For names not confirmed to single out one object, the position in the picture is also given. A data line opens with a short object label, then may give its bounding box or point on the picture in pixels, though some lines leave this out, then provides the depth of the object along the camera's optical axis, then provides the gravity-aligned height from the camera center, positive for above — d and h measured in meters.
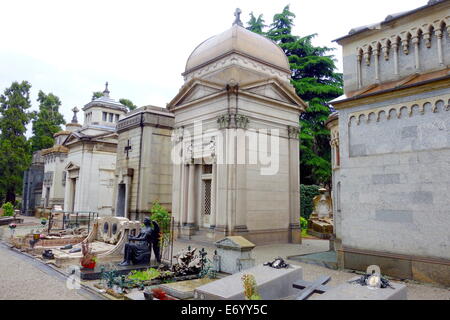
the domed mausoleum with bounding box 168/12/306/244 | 14.58 +2.49
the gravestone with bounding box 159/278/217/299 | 6.90 -2.08
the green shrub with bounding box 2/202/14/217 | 27.42 -1.53
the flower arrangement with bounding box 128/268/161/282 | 8.27 -2.08
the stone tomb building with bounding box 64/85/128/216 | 26.63 +1.96
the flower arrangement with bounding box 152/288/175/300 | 6.22 -1.91
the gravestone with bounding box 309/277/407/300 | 5.18 -1.54
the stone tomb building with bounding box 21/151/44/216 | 37.00 +0.58
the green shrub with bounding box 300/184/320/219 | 24.50 +0.00
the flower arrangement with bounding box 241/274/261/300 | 5.64 -1.61
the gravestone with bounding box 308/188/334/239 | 20.06 -1.30
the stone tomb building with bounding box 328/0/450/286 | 7.79 +1.38
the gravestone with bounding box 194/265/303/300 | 5.84 -1.71
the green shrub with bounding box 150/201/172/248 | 10.83 -0.85
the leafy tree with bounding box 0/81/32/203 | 36.34 +5.68
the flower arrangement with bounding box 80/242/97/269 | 8.81 -1.82
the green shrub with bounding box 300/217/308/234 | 21.88 -1.87
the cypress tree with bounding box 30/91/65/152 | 42.91 +9.47
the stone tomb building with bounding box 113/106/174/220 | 19.59 +1.79
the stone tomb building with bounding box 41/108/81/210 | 31.19 +1.54
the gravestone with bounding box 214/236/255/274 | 8.72 -1.60
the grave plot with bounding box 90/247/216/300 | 6.95 -2.08
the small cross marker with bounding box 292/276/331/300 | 6.42 -1.85
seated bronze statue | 9.97 -1.60
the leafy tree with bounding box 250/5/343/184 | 25.36 +8.42
